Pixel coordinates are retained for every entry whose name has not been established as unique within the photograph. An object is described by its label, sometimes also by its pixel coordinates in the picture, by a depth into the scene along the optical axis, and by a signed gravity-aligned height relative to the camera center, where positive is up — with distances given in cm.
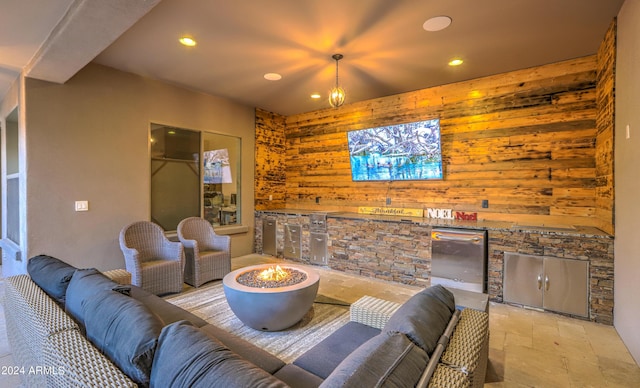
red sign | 435 -41
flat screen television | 462 +64
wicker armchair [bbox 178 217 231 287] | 395 -88
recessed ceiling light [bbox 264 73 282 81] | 423 +168
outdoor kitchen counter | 306 -73
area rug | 251 -132
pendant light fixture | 353 +113
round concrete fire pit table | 249 -98
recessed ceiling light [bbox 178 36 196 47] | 318 +166
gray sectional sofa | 95 -61
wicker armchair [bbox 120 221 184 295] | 338 -85
